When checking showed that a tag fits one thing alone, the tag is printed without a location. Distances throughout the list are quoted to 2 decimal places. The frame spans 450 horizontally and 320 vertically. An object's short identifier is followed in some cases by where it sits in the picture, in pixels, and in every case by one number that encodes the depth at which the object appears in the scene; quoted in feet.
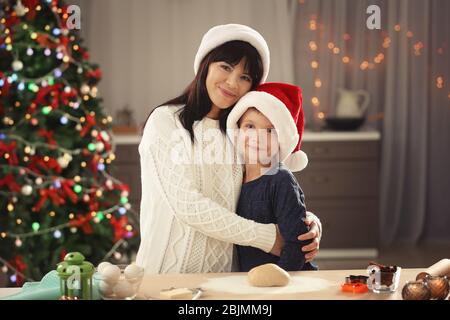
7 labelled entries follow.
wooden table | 11.12
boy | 12.35
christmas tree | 18.91
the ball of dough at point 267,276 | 11.40
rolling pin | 11.54
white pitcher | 25.85
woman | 12.50
